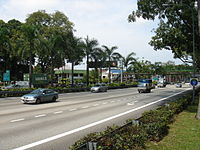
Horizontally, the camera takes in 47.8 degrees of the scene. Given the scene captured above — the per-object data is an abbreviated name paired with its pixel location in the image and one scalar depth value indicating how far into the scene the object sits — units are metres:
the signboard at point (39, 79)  37.47
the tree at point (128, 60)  62.94
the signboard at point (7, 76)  34.83
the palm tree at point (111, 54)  53.25
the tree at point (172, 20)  17.71
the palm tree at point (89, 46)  44.72
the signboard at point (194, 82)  19.00
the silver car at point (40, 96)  19.25
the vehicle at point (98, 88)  40.09
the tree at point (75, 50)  41.28
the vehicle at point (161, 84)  68.29
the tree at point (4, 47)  39.53
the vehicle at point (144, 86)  38.29
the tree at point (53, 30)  39.84
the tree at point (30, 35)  34.53
